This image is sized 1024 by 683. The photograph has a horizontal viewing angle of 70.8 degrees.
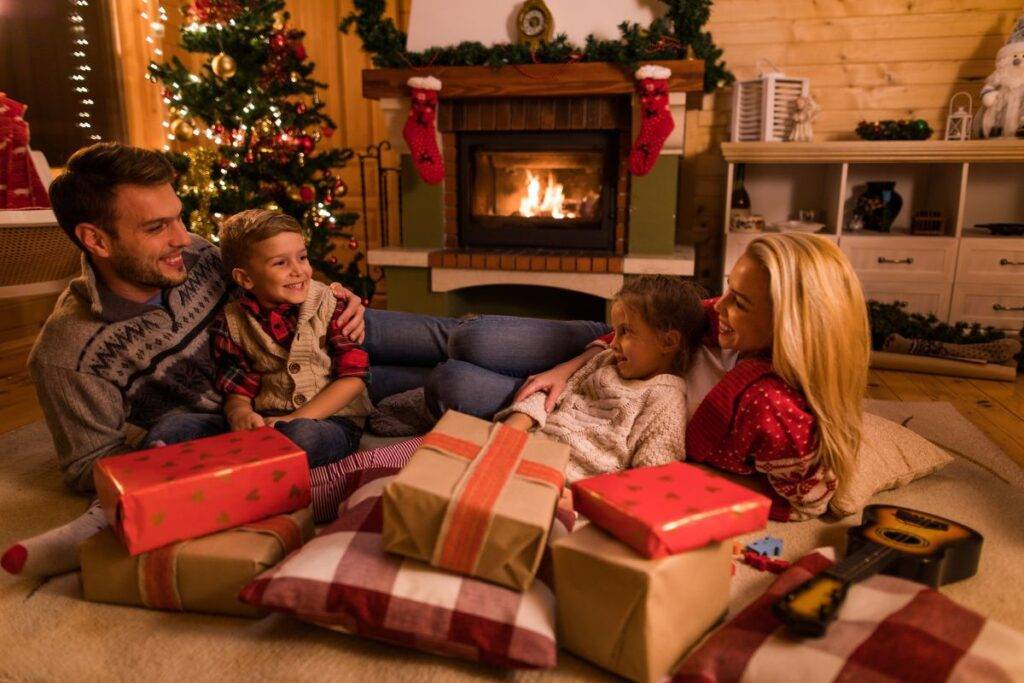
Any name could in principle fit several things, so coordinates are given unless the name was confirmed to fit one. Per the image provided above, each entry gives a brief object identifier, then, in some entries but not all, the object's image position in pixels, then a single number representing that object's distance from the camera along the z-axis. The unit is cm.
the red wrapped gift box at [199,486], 116
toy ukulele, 100
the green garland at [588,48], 304
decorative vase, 343
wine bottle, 350
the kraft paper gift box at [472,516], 103
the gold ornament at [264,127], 334
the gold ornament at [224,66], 318
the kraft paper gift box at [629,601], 98
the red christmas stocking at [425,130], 319
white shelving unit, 311
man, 158
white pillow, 155
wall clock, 320
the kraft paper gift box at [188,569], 117
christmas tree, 323
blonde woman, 137
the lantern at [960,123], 321
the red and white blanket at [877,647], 91
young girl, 155
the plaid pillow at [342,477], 149
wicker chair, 266
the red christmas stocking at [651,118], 299
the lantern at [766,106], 332
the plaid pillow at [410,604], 102
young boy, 167
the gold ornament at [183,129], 334
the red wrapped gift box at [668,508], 99
